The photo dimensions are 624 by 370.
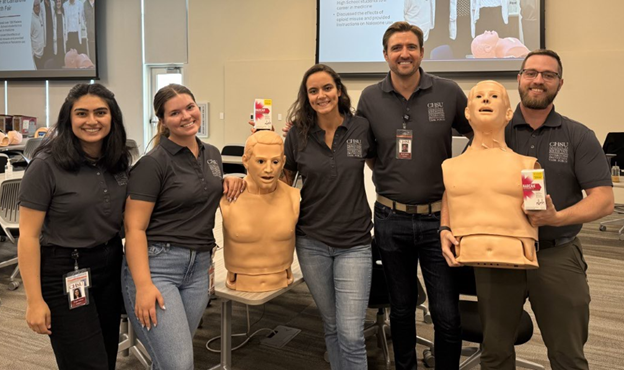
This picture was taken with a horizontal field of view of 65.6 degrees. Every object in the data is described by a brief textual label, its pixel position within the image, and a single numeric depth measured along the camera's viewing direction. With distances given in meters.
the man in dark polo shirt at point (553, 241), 1.83
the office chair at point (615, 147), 5.84
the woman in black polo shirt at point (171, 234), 1.78
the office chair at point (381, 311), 2.70
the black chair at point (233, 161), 6.22
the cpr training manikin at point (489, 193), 1.77
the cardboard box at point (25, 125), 8.45
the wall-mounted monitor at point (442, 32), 6.48
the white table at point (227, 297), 2.11
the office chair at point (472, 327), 2.26
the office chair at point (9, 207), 3.65
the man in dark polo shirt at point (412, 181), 2.05
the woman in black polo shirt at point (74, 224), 1.65
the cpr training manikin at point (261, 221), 2.09
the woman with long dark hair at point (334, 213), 2.03
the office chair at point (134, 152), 5.89
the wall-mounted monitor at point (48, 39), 9.20
